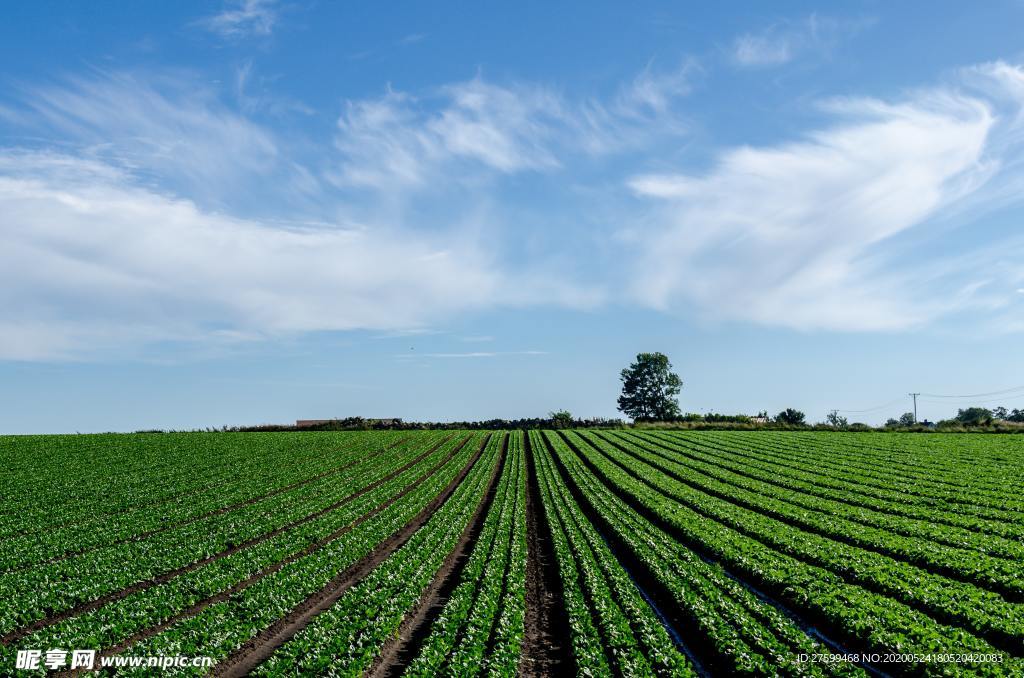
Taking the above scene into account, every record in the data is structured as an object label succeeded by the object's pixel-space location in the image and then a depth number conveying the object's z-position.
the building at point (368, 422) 103.38
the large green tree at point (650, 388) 132.75
